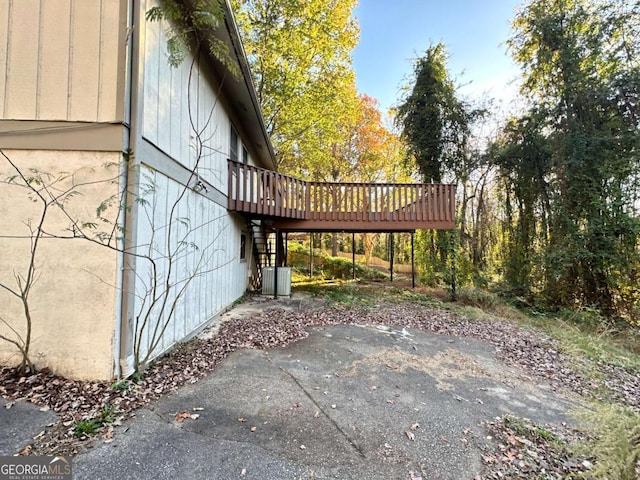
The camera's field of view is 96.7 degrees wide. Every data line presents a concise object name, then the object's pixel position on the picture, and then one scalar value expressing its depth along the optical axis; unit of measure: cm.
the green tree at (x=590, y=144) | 821
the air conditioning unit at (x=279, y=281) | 884
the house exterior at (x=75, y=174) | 297
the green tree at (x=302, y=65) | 1140
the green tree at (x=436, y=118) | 1116
